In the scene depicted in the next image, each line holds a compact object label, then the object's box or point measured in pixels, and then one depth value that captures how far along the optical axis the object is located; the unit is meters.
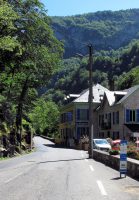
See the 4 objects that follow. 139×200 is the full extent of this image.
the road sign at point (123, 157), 19.44
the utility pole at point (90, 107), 38.16
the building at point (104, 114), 70.31
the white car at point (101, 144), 48.09
